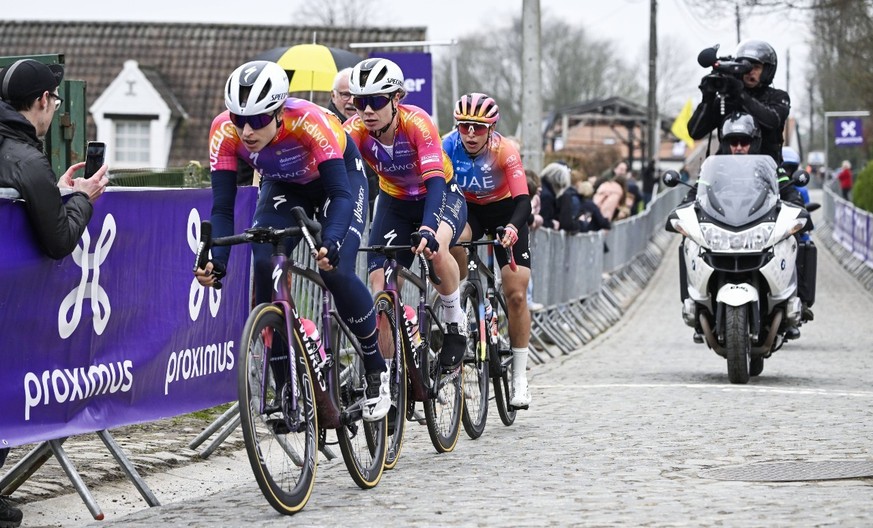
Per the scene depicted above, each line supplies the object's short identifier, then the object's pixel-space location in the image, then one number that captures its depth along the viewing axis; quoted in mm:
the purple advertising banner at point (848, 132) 61312
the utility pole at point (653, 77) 49462
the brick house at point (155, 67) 43188
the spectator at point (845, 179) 52469
